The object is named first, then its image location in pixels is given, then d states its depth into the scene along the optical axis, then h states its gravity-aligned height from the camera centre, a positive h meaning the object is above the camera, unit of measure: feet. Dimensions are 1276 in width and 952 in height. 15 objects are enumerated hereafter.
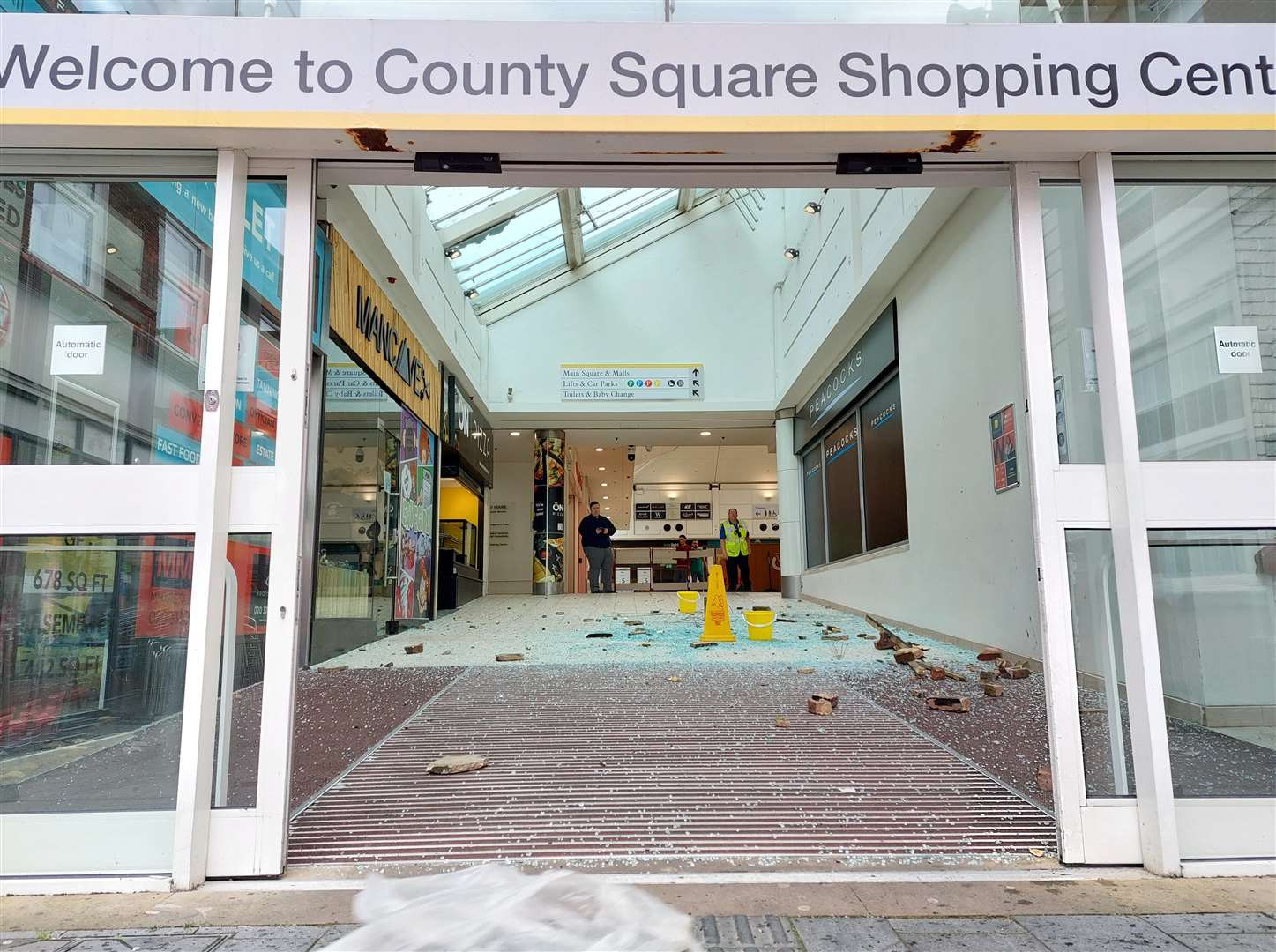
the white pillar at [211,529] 6.96 +0.35
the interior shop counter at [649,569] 71.31 -0.68
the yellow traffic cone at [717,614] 22.73 -1.56
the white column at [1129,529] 7.16 +0.24
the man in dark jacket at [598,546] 45.93 +0.97
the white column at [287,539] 7.20 +0.26
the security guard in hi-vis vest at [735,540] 49.65 +1.24
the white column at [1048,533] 7.33 +0.22
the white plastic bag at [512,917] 4.62 -2.22
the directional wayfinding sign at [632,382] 43.34 +9.97
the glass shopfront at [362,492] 19.67 +2.11
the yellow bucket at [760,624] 22.43 -1.85
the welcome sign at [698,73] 7.22 +4.59
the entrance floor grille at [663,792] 7.72 -2.68
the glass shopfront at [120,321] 7.64 +2.51
